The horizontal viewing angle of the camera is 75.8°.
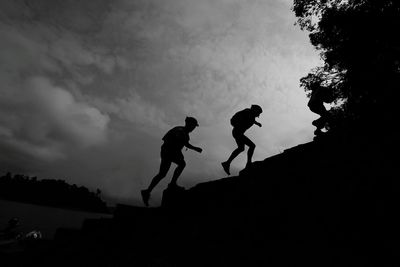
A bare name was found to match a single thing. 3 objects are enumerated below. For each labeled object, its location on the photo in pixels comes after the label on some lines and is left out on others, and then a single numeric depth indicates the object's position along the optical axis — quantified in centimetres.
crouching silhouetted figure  688
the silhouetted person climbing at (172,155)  584
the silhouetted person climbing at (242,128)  657
